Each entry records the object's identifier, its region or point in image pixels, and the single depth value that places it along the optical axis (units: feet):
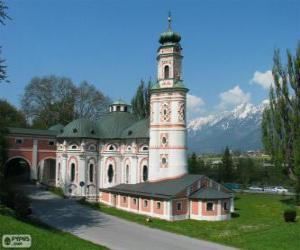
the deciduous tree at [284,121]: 136.77
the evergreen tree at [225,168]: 229.04
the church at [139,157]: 114.73
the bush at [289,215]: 103.76
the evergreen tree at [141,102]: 188.34
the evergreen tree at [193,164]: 223.71
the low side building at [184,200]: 112.06
